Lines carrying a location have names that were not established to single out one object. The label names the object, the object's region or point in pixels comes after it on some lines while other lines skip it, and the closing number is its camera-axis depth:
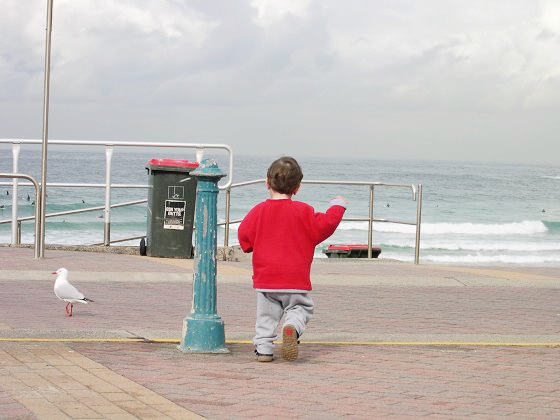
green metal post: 7.33
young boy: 7.16
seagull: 8.47
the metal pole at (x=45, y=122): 12.60
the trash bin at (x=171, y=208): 13.86
